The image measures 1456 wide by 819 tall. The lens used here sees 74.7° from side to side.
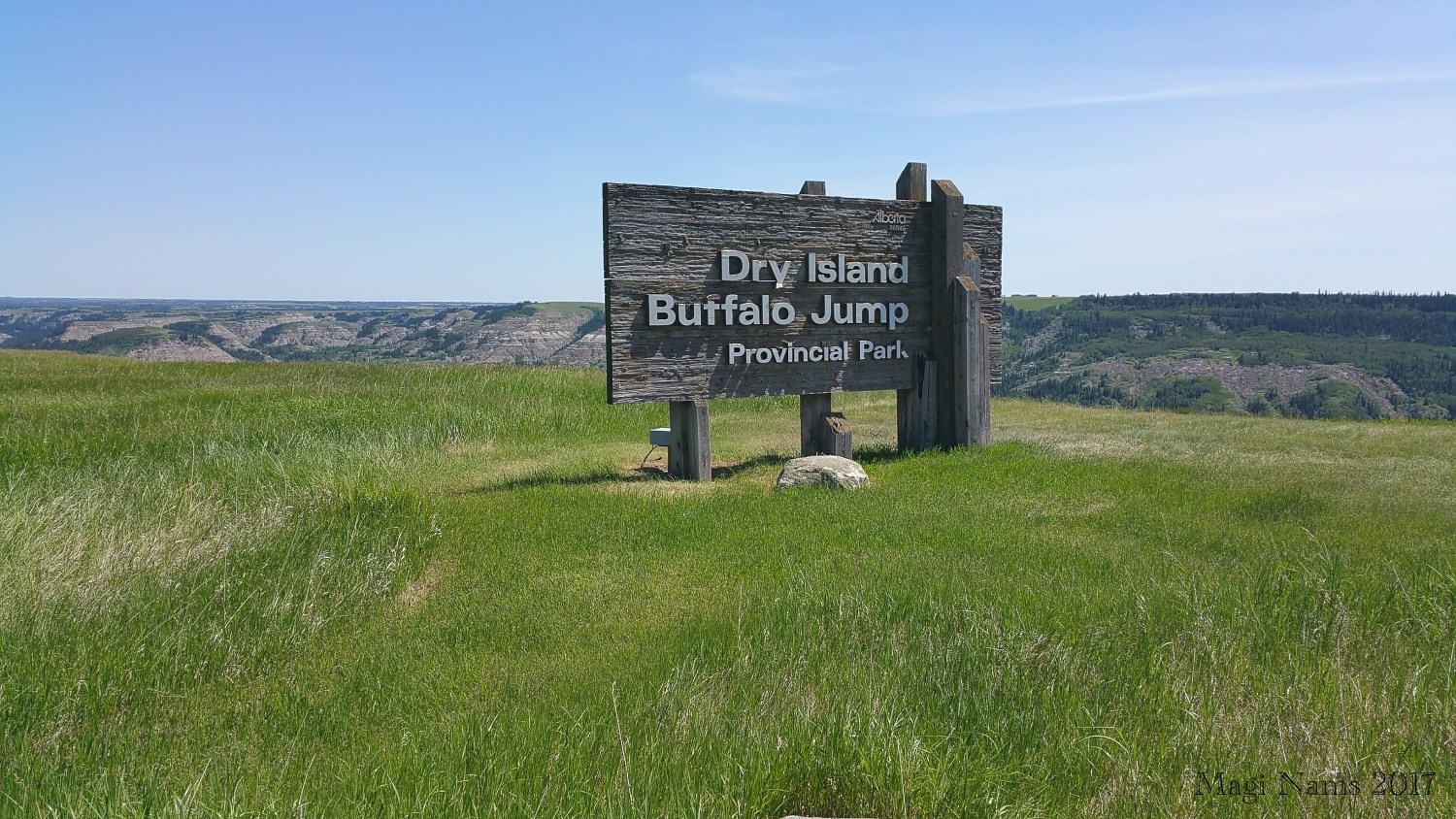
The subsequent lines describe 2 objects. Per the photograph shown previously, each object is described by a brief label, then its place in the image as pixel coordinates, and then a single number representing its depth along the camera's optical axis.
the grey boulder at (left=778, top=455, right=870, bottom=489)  10.21
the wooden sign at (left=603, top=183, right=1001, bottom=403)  10.91
